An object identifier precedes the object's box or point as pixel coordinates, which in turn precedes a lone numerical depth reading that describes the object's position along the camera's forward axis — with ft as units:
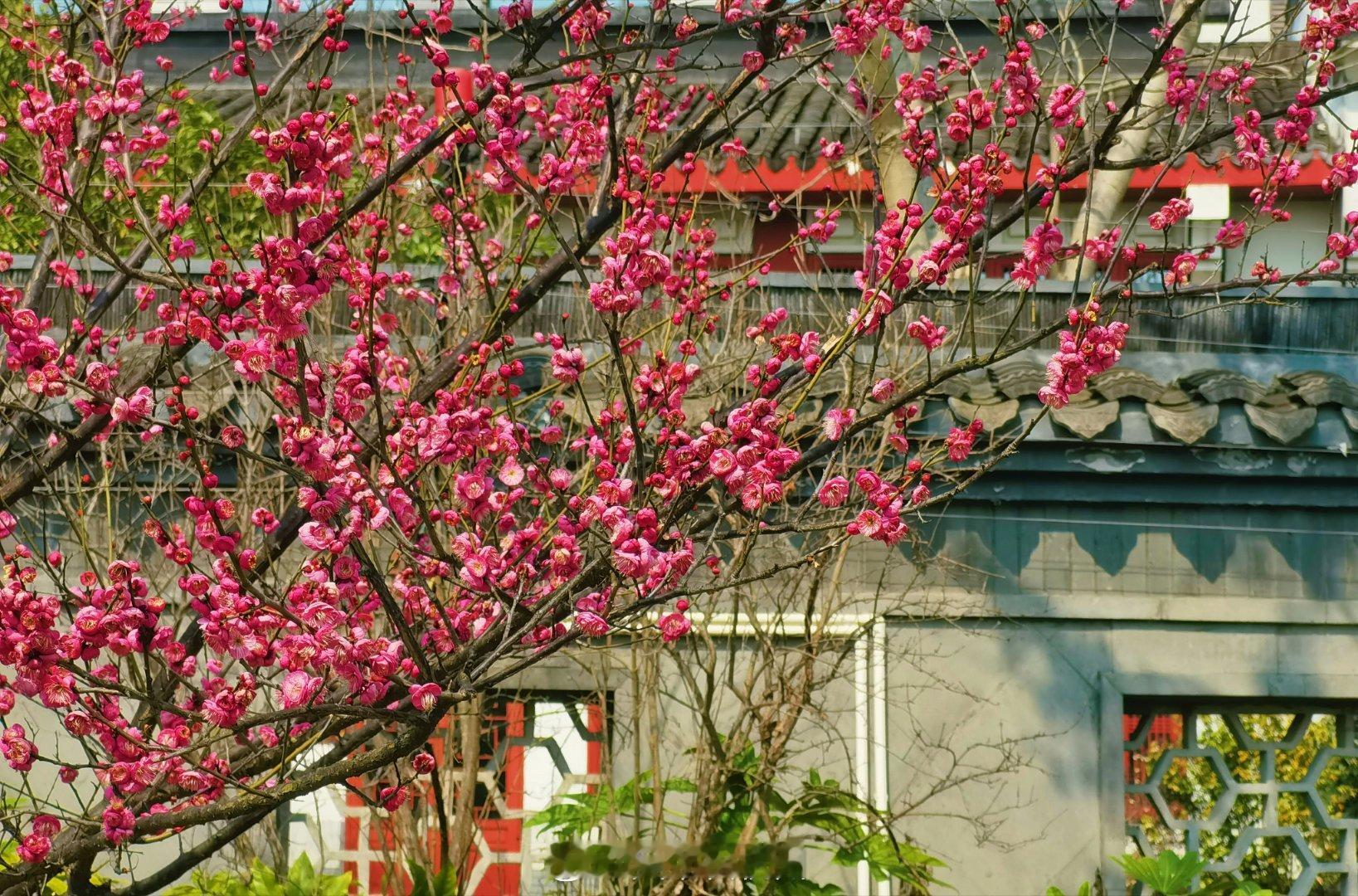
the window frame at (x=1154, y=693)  43.91
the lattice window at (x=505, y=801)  43.88
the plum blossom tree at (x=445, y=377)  20.97
